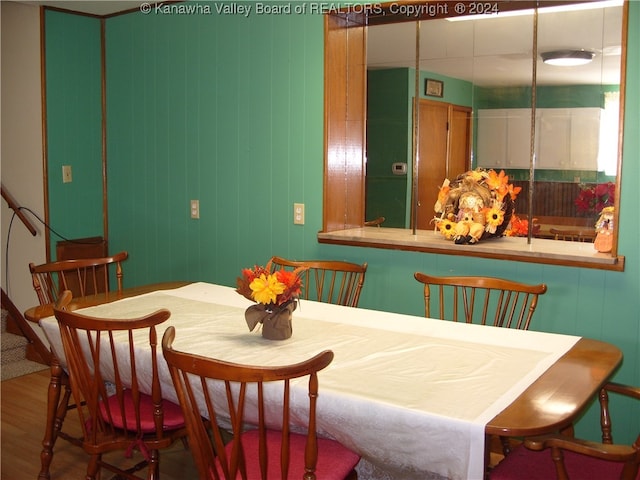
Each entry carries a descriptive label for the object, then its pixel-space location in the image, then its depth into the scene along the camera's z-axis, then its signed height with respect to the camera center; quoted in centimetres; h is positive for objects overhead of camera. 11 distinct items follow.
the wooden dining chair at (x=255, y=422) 171 -65
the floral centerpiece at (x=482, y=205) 324 -10
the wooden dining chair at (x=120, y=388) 219 -67
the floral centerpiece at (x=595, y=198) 299 -6
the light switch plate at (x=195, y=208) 429 -17
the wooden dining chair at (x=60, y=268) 303 -40
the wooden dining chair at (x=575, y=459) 165 -76
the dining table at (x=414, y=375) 173 -55
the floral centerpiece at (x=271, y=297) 233 -38
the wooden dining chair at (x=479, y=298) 275 -50
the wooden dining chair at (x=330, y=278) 320 -48
